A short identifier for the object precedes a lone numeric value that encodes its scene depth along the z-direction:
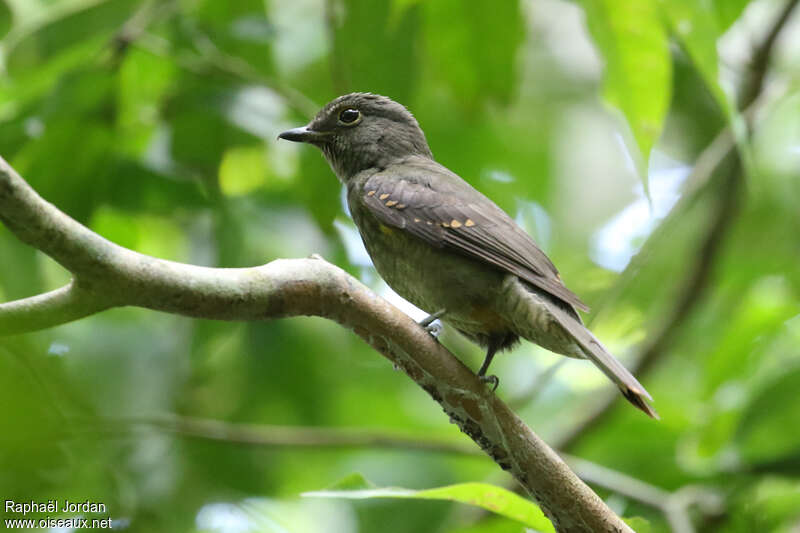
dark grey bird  6.70
